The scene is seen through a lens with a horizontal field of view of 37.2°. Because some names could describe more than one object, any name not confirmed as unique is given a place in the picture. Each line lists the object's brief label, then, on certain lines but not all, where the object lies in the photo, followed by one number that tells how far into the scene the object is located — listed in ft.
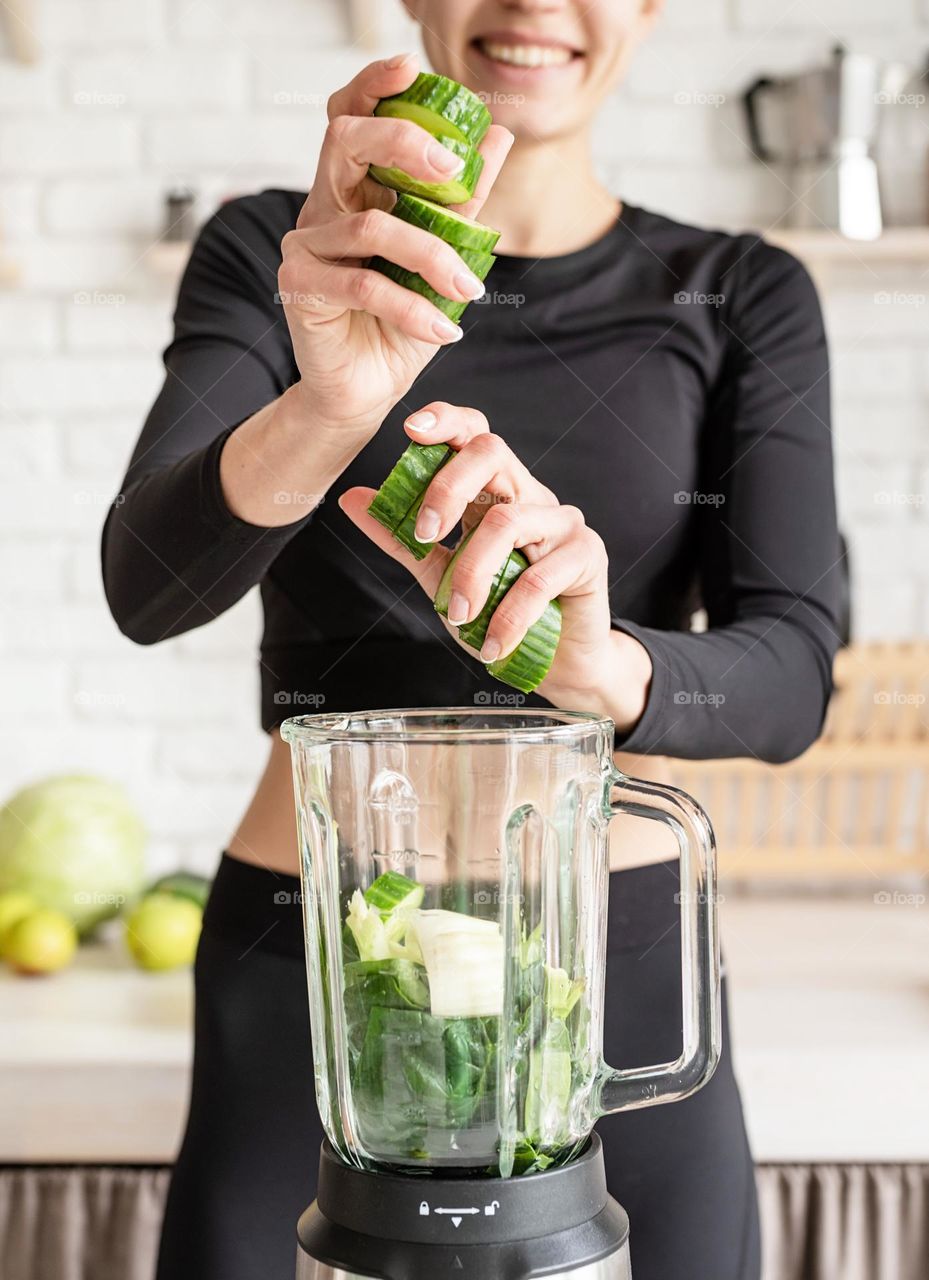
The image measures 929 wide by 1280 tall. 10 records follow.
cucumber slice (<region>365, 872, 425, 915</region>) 1.53
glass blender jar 1.49
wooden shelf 5.12
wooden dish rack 5.16
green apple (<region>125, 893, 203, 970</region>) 4.32
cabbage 4.53
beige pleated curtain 3.57
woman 2.34
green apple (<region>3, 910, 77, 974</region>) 4.23
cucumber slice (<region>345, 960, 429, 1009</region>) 1.49
